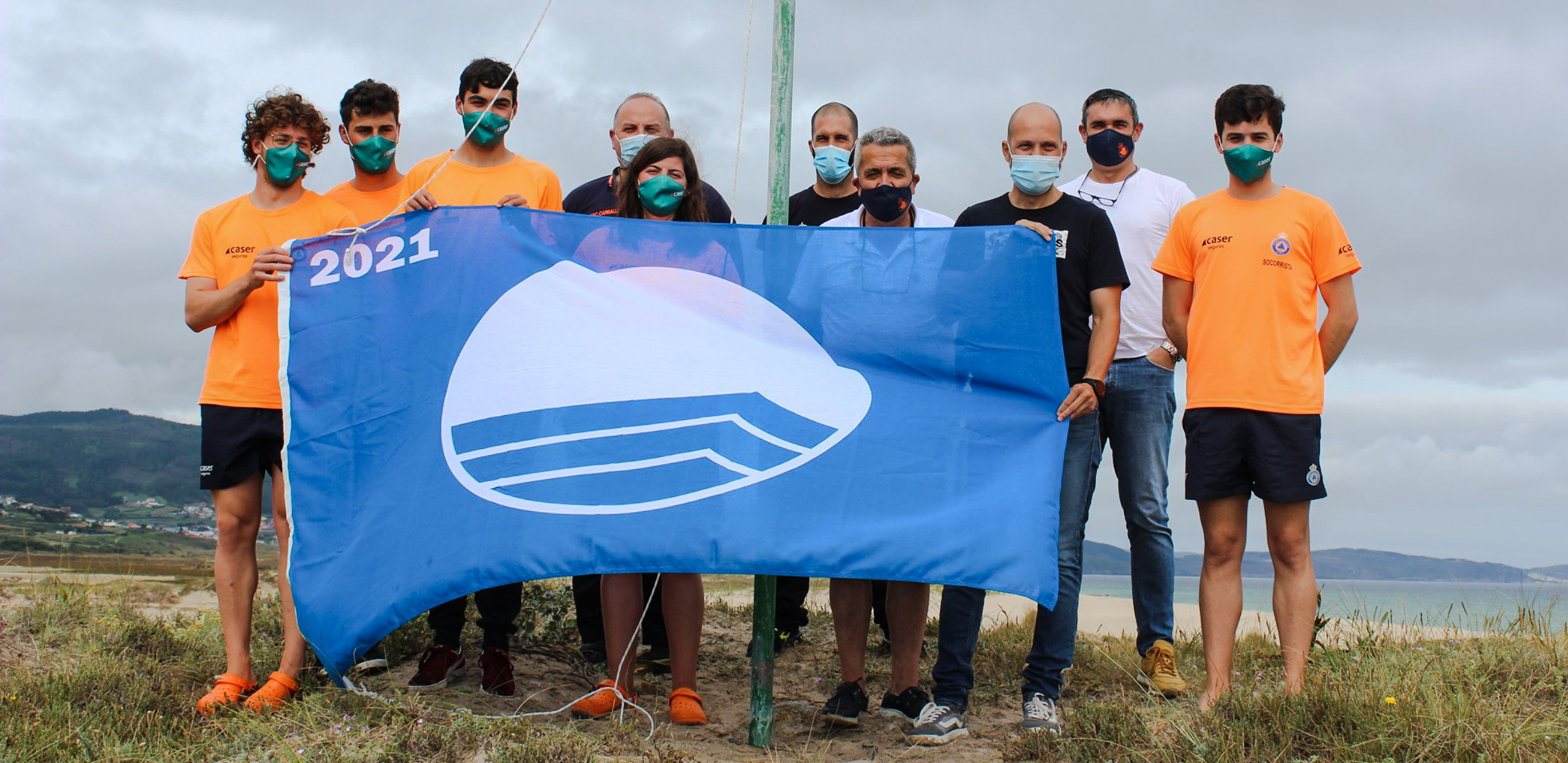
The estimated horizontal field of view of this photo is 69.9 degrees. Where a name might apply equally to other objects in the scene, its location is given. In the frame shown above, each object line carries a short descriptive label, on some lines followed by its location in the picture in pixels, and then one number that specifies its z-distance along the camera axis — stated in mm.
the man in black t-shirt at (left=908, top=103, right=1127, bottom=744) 4598
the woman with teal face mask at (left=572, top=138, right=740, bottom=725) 4551
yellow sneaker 5297
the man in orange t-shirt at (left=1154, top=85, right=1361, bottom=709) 4305
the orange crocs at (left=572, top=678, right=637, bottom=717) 4598
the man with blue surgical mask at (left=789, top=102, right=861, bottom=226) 5992
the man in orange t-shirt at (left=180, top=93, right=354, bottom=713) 4797
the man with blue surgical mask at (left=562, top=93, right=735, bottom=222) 5633
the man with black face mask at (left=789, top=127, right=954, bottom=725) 4480
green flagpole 4539
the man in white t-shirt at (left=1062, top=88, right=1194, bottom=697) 5059
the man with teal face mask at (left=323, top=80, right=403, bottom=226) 5301
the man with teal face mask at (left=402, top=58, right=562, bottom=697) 5207
